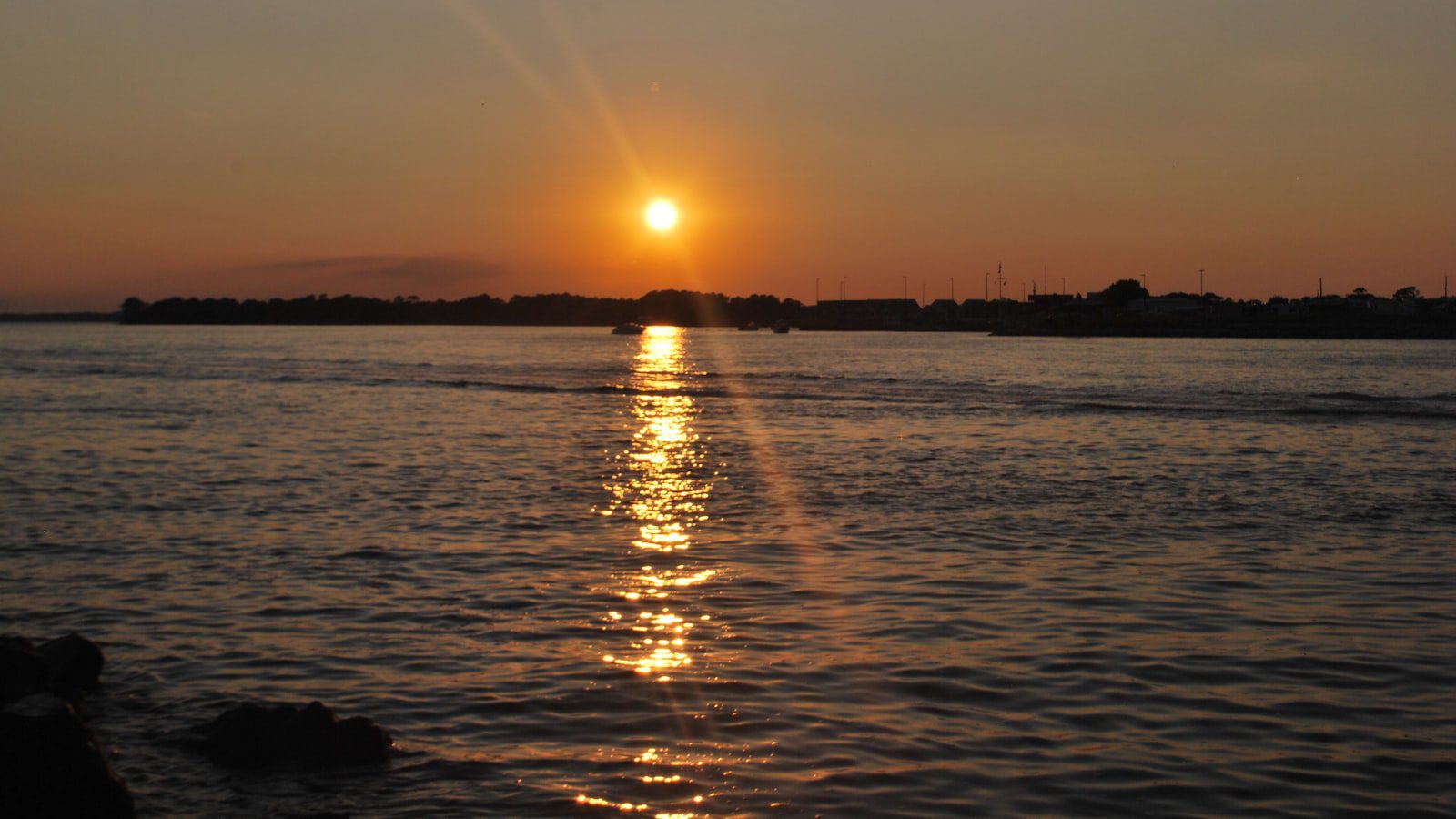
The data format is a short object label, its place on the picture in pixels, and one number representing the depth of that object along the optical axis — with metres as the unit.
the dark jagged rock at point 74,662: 10.51
